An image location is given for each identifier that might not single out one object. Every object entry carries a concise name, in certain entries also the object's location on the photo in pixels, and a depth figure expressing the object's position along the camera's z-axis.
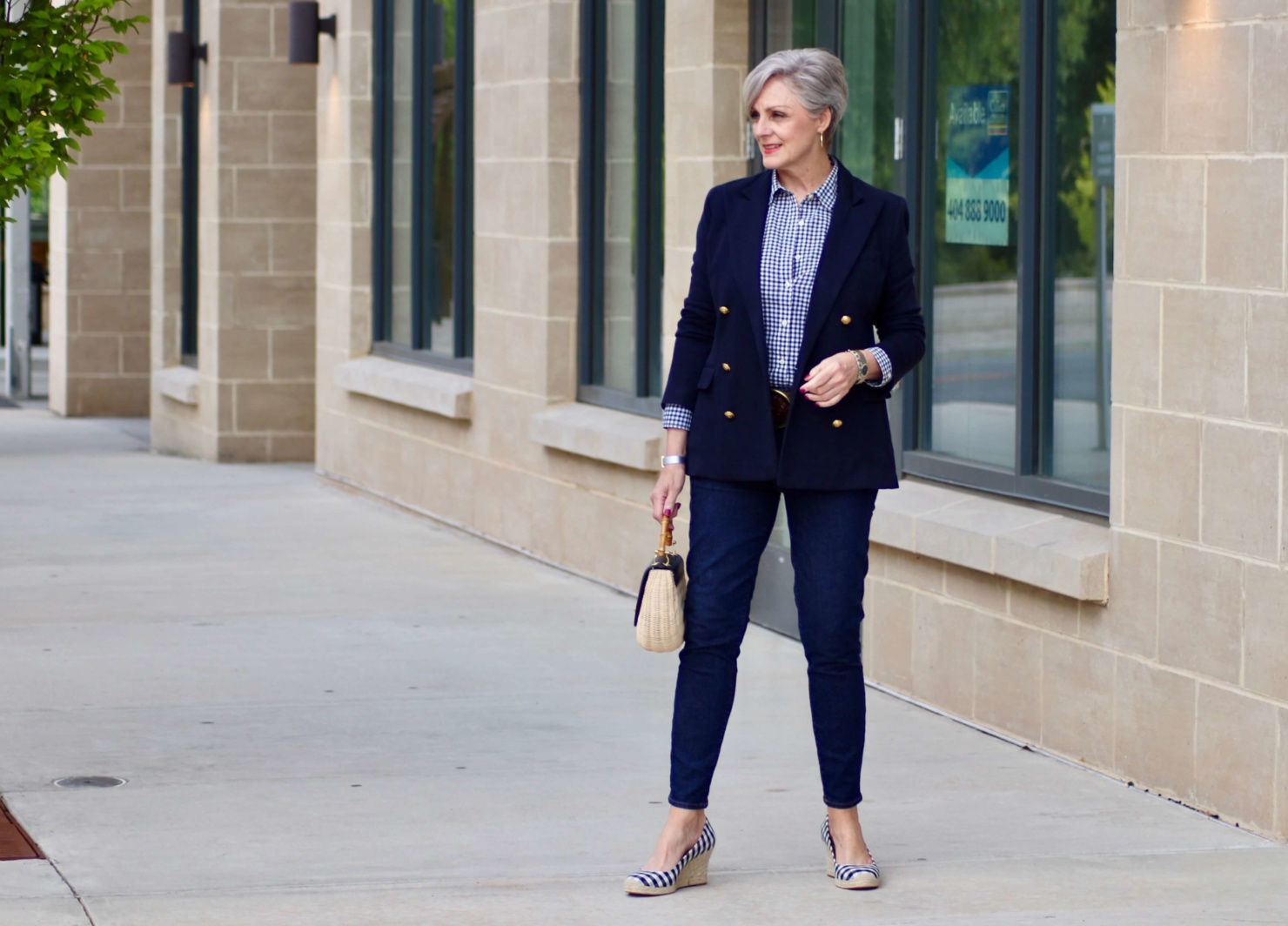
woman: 9.60
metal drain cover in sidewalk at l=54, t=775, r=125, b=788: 11.89
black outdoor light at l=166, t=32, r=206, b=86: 31.79
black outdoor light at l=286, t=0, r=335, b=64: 26.91
